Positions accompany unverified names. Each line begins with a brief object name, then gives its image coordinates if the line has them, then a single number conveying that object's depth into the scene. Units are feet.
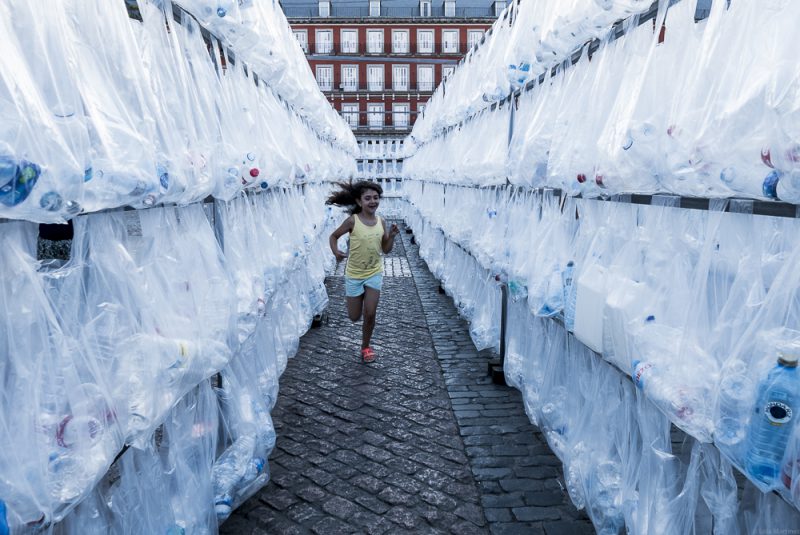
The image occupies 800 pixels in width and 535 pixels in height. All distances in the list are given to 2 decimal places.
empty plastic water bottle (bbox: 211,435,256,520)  9.52
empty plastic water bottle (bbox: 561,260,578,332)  9.82
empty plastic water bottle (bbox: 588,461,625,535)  8.84
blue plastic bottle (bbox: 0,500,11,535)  4.36
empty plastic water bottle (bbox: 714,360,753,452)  5.35
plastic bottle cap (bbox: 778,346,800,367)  4.89
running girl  17.85
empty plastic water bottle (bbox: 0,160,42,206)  4.25
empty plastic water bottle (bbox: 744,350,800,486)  4.87
